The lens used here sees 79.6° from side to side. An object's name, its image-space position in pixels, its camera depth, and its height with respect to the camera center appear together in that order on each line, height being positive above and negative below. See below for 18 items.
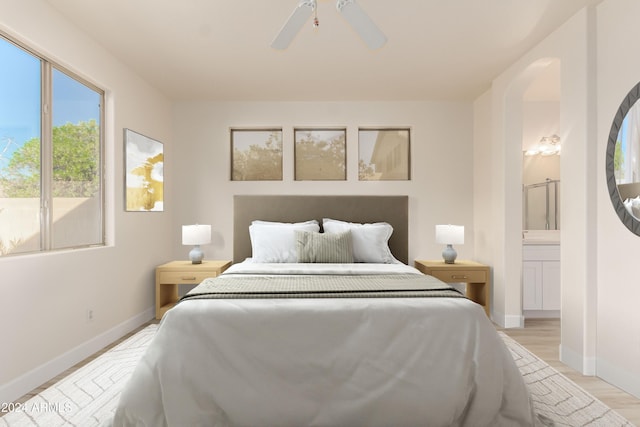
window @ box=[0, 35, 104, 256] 2.47 +0.41
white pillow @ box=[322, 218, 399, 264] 3.90 -0.31
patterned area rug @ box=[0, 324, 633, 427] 2.13 -1.17
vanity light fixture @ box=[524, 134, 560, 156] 4.70 +0.79
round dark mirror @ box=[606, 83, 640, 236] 2.42 +0.33
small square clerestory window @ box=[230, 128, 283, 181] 4.89 +0.75
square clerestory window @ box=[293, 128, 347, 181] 4.88 +0.73
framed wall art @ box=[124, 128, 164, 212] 3.79 +0.41
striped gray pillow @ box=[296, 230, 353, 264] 3.72 -0.35
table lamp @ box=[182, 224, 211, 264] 4.21 -0.28
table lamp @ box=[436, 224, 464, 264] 4.27 -0.29
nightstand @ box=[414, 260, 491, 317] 4.19 -0.69
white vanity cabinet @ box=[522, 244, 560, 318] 4.19 -0.74
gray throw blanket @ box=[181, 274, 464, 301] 2.33 -0.49
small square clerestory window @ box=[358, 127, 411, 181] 4.89 +0.74
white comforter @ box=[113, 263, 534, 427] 1.97 -0.83
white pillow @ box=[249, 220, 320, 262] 3.84 -0.31
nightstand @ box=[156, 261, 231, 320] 4.11 -0.68
